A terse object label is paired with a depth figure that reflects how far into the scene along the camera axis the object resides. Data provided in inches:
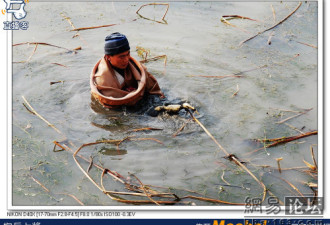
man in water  200.0
